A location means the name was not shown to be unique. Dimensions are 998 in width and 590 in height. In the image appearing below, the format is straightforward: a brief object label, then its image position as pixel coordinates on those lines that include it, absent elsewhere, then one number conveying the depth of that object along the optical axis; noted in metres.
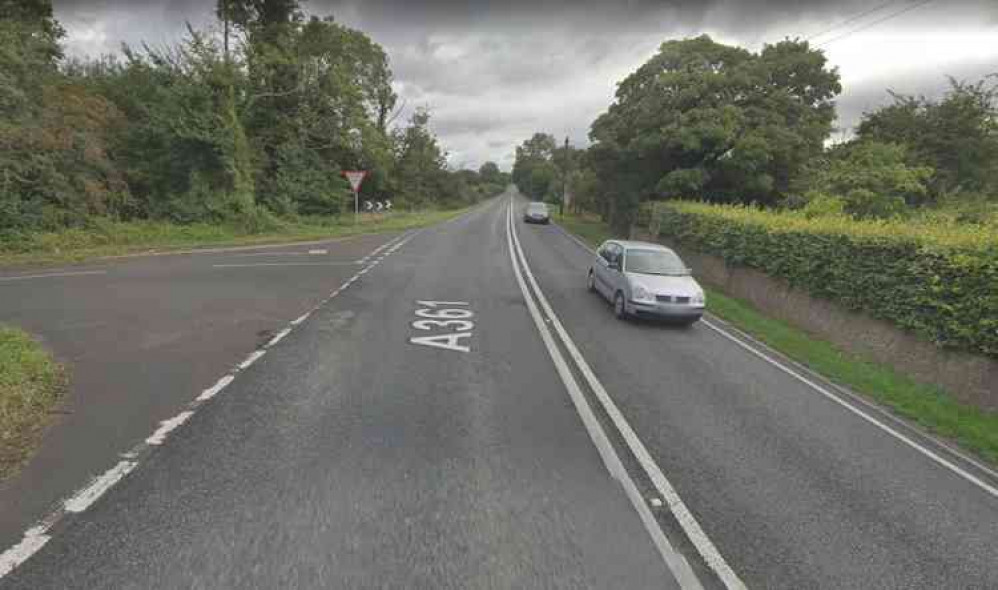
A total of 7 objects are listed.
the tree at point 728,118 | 17.84
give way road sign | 21.67
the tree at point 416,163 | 45.47
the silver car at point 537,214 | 34.62
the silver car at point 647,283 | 8.36
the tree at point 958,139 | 22.33
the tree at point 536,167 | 91.75
